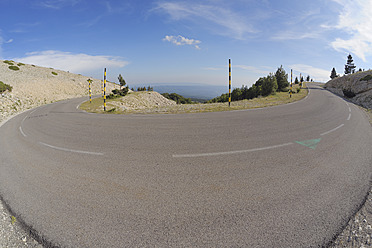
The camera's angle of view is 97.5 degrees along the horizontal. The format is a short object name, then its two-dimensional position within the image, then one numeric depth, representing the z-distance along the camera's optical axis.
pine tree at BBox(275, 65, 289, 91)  32.94
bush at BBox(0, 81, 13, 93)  22.91
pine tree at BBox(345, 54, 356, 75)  67.94
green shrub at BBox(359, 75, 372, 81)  28.77
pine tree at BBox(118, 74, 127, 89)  36.72
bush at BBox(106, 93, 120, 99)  28.87
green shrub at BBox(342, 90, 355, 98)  28.08
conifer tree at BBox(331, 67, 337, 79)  74.27
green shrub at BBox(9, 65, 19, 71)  37.42
